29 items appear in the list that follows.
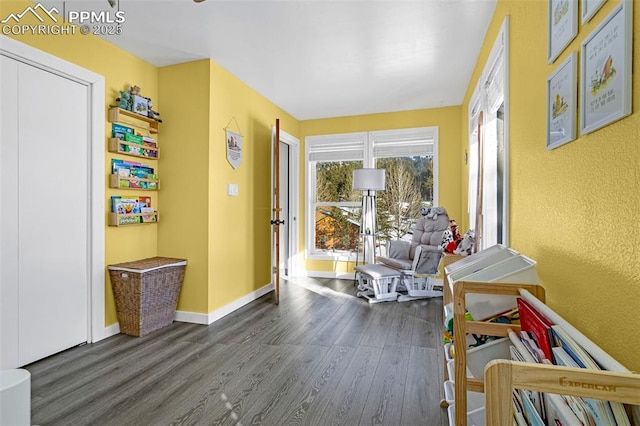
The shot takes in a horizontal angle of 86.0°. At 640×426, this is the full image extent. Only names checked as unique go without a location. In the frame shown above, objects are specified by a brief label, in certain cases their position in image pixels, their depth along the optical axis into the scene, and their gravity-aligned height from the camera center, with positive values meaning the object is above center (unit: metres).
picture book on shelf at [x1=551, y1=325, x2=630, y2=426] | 0.63 -0.35
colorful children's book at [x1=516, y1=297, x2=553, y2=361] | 0.95 -0.35
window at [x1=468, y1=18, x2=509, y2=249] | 2.13 +0.48
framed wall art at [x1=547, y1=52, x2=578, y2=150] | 1.15 +0.39
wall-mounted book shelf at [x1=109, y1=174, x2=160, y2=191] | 2.96 +0.24
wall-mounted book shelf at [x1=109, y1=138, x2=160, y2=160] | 2.97 +0.55
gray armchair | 4.10 -0.49
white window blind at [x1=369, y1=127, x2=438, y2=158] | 4.94 +1.00
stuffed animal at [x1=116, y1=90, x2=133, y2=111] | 3.02 +0.96
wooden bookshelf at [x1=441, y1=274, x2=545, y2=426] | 1.26 -0.43
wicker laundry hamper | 2.90 -0.74
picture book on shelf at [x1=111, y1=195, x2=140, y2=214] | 3.00 +0.03
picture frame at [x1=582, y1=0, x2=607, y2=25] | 1.00 +0.61
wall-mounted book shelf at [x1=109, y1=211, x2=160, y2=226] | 2.97 -0.09
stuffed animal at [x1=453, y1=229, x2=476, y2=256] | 2.81 -0.29
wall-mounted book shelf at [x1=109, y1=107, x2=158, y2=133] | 2.97 +0.83
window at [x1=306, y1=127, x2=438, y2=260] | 5.02 +0.39
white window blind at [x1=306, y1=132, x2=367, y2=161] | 5.30 +0.99
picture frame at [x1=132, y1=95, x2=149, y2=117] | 3.13 +0.96
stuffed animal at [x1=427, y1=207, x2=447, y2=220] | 4.32 -0.03
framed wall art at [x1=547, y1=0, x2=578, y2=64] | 1.16 +0.67
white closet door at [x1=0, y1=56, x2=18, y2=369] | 2.25 -0.03
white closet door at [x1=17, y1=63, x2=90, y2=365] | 2.38 -0.03
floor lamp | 5.14 -0.24
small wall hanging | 3.63 +0.69
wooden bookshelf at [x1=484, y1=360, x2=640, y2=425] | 0.61 -0.32
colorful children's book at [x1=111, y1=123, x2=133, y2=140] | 3.02 +0.70
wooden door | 4.00 +0.13
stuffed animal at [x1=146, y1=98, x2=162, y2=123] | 3.28 +0.94
